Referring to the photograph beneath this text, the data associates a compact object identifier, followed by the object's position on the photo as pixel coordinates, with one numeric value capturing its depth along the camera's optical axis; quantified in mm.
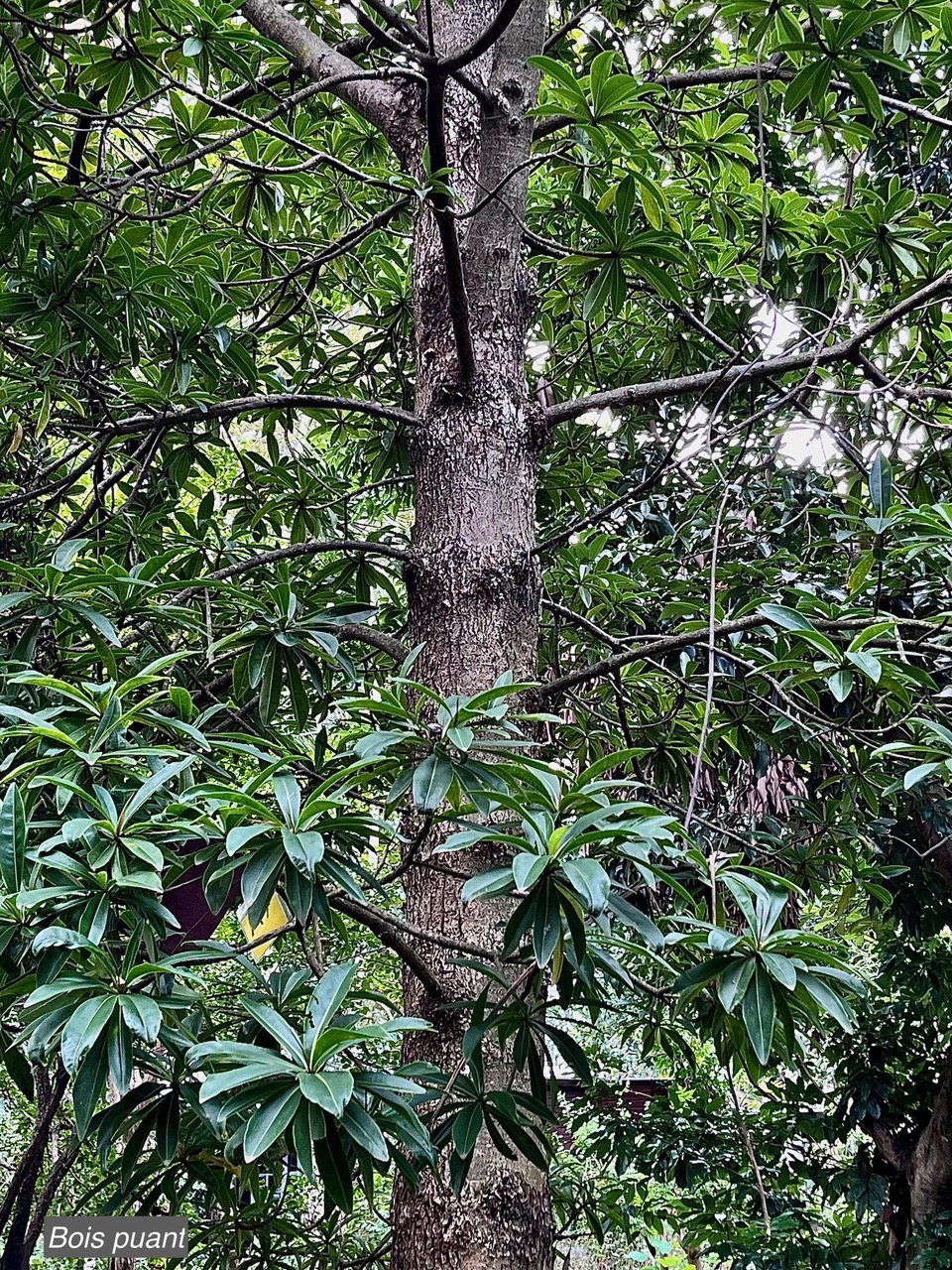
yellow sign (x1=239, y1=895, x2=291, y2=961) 1700
